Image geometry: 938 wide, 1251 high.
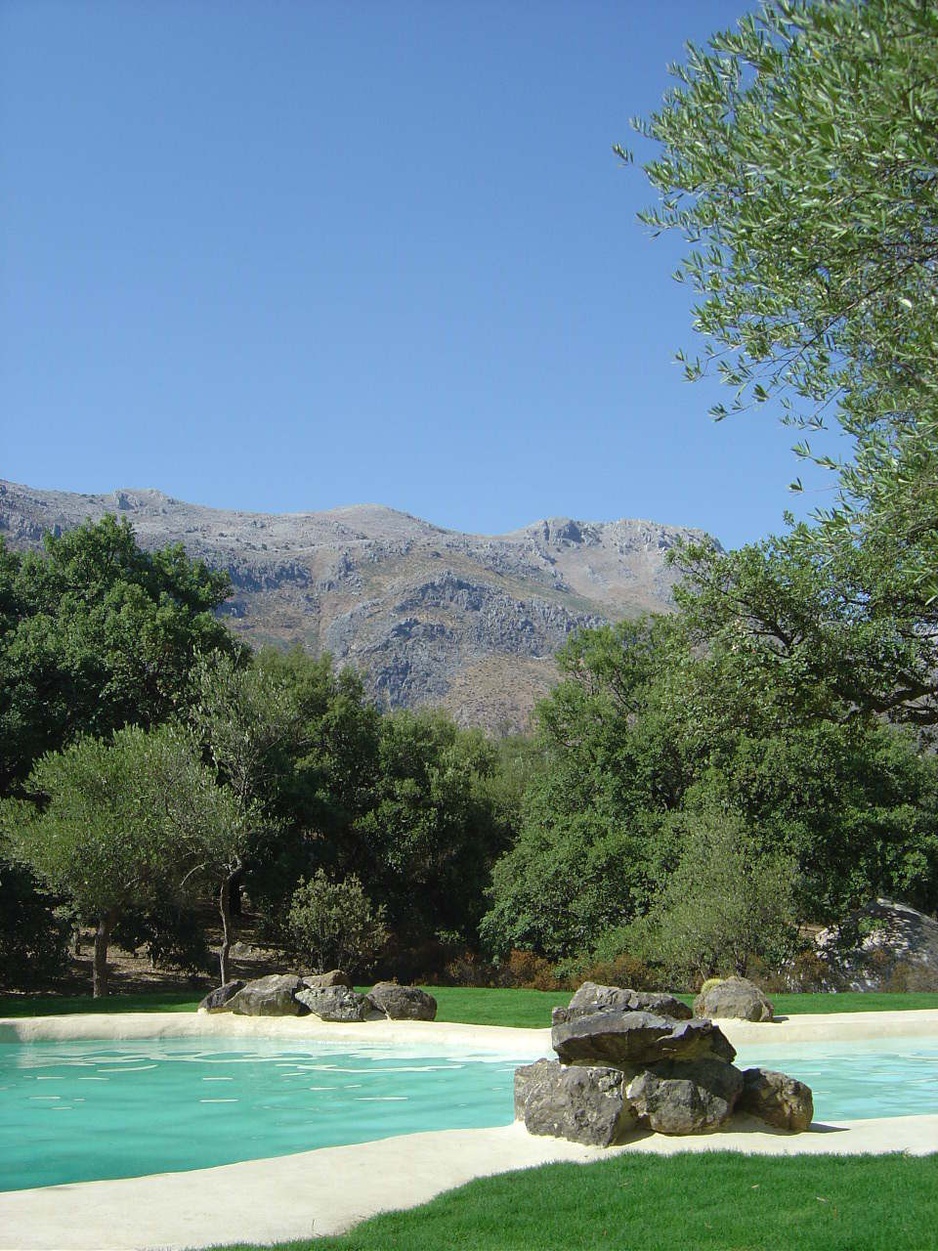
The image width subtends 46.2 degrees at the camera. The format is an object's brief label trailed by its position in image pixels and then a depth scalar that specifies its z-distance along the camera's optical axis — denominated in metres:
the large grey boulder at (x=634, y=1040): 10.59
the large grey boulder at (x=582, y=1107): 9.98
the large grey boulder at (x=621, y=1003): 12.21
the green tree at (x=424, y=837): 34.47
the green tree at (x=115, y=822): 23.50
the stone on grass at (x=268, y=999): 21.03
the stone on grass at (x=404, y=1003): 20.67
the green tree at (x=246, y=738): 28.69
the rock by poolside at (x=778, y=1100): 10.41
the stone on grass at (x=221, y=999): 21.45
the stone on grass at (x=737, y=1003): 18.22
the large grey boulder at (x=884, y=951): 26.41
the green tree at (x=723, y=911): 24.22
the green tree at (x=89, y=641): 30.48
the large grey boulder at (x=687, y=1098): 10.20
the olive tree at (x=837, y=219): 7.35
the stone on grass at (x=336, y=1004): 20.39
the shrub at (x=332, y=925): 28.23
